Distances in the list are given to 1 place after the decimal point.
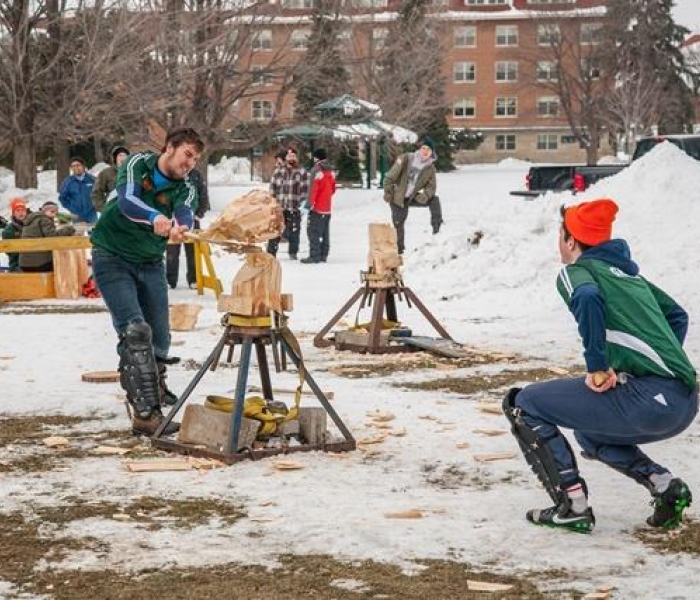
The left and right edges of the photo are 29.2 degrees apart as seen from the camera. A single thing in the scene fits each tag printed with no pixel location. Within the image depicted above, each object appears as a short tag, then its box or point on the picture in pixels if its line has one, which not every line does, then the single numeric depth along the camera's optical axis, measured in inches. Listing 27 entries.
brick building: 3203.7
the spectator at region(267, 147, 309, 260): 884.0
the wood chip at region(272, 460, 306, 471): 282.2
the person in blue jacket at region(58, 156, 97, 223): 896.9
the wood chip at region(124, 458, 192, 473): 281.0
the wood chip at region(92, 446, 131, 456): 299.1
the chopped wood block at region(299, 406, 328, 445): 300.2
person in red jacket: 871.7
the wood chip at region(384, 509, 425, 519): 241.9
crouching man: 222.7
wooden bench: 679.7
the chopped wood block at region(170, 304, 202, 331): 529.0
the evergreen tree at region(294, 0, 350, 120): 1422.2
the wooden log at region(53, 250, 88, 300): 683.4
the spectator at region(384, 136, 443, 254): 883.4
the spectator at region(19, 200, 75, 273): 690.2
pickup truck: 966.4
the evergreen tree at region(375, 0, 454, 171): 1953.7
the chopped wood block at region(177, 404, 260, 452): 291.4
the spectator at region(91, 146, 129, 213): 701.9
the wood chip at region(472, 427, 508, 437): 320.5
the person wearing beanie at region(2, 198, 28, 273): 722.8
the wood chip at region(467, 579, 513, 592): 198.2
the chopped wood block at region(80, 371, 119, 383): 400.8
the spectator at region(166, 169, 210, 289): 692.1
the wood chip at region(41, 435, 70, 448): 308.3
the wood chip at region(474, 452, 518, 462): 292.6
